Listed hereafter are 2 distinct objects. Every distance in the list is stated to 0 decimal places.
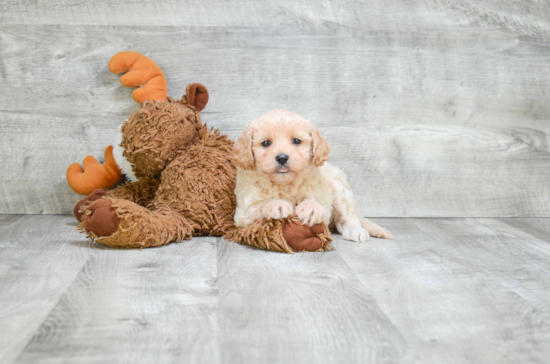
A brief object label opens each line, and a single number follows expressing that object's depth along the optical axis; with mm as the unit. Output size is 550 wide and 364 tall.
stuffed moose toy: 1541
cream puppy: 1544
